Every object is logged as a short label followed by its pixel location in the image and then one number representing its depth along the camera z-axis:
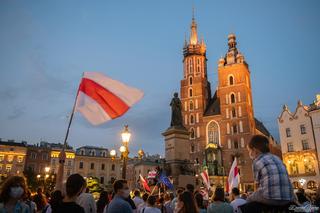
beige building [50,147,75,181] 68.75
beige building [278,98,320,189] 43.41
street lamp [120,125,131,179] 14.38
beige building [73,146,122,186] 70.50
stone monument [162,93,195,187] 18.03
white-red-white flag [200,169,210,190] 15.12
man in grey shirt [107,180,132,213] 5.39
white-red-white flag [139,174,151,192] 14.18
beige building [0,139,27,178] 65.25
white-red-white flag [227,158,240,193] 11.25
